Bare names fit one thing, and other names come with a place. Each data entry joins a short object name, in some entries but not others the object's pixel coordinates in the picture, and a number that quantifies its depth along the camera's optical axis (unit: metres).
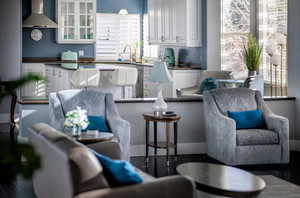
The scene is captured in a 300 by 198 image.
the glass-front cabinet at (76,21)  12.59
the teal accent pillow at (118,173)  3.04
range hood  12.13
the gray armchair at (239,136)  5.91
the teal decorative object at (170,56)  10.66
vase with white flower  4.92
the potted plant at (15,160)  0.96
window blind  13.24
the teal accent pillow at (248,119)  6.11
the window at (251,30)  9.03
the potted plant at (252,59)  8.40
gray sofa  2.95
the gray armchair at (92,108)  5.68
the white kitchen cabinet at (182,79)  9.42
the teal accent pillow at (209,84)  7.63
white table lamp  6.18
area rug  4.66
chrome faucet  12.95
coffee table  3.70
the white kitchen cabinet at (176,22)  9.43
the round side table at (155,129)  5.99
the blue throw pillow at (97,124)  5.58
